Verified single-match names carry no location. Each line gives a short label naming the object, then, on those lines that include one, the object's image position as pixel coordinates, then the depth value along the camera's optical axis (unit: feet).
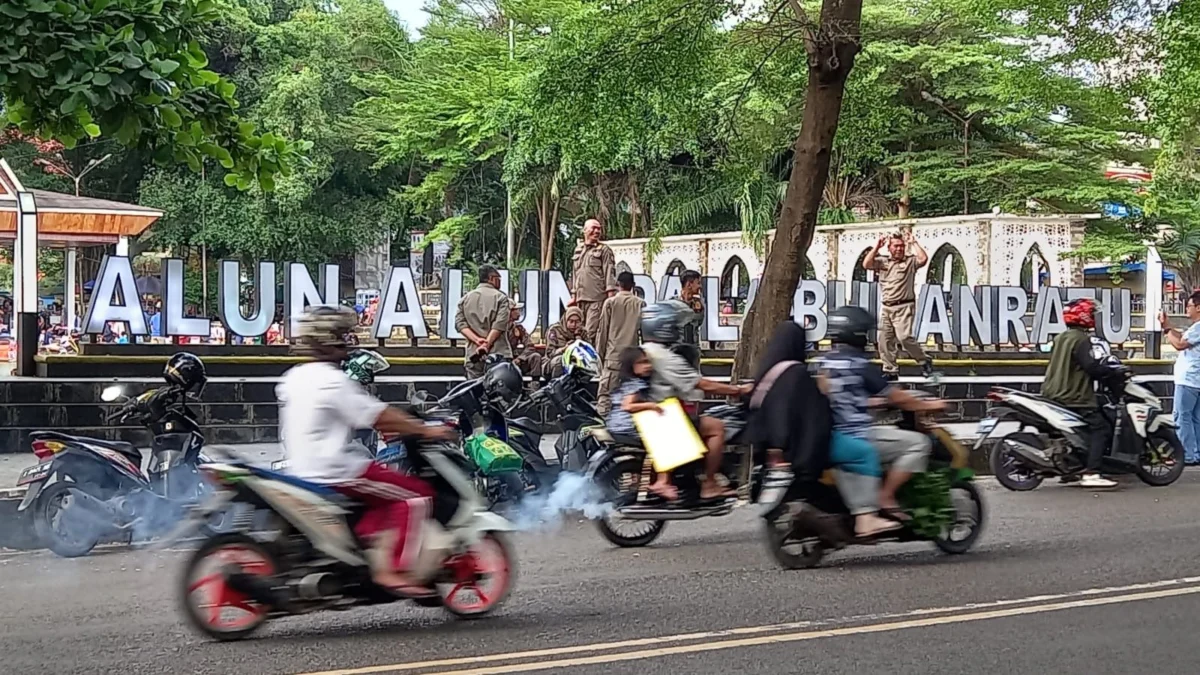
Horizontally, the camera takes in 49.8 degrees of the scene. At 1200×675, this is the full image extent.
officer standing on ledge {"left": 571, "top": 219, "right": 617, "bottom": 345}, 44.24
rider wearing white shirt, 20.13
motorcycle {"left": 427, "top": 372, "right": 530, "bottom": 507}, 30.76
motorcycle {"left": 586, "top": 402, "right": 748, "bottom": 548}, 27.91
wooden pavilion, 73.51
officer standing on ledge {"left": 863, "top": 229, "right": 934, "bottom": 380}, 51.90
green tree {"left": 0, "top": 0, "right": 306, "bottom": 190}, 23.94
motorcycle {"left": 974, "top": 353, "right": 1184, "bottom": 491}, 37.81
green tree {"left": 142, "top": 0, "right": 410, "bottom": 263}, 114.21
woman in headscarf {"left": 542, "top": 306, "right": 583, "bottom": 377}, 41.97
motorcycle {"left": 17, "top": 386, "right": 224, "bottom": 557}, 28.96
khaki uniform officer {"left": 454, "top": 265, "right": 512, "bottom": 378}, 40.24
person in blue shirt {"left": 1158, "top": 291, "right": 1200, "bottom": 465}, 43.06
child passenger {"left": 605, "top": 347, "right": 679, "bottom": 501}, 28.40
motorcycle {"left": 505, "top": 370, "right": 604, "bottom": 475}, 35.01
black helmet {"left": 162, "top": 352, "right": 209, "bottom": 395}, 31.65
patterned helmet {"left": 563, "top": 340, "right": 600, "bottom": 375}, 37.47
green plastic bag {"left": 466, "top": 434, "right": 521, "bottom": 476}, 30.66
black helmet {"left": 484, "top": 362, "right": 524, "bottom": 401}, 33.27
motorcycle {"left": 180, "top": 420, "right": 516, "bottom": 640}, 19.58
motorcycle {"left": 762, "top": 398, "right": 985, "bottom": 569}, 25.95
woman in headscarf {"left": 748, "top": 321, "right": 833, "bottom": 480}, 25.76
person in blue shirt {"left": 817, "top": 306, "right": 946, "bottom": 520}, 26.27
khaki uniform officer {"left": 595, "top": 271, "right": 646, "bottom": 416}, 39.99
